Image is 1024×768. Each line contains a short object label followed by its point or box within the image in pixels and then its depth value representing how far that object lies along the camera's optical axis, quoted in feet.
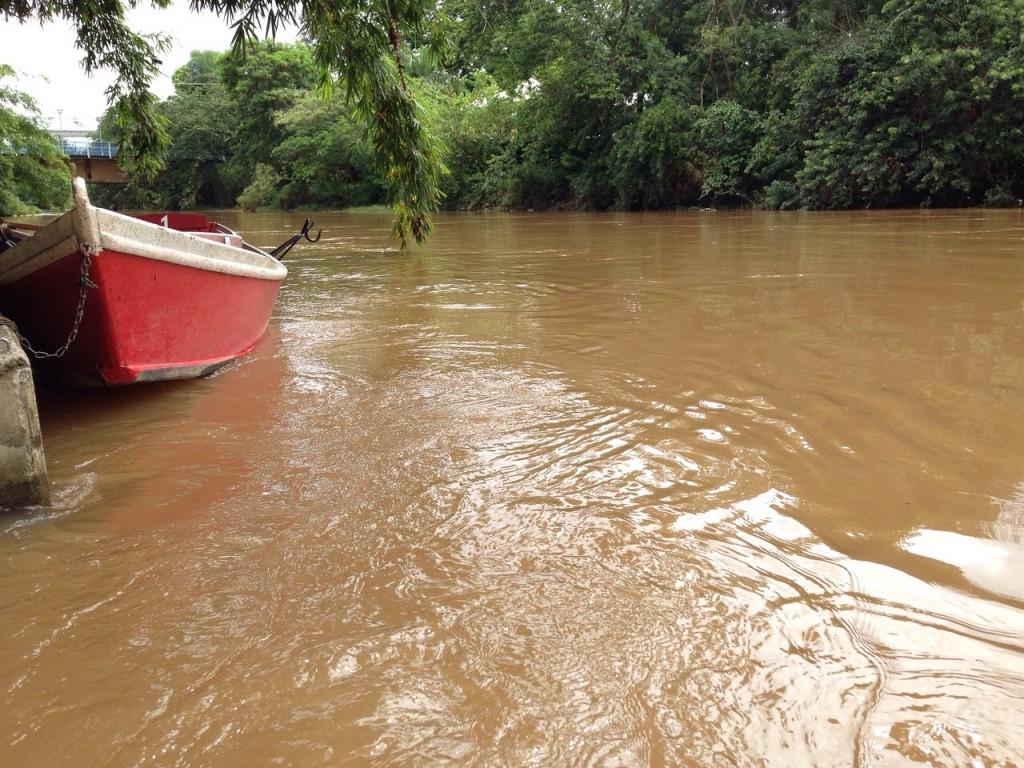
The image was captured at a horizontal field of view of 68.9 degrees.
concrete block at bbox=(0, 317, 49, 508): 8.74
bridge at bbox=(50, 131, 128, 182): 128.88
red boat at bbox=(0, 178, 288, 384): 12.01
